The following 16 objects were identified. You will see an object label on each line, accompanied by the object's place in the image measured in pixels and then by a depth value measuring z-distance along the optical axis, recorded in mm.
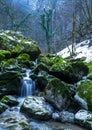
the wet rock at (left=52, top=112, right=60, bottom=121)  4509
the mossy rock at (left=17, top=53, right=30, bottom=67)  6862
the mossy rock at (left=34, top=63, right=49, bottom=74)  6073
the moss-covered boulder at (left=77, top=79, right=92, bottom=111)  4641
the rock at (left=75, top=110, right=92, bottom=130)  4162
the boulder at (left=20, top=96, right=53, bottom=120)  4450
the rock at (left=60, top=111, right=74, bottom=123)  4442
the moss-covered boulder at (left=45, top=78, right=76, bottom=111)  4804
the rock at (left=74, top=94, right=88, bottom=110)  4702
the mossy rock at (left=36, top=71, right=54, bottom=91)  5609
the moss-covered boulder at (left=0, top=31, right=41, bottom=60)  7555
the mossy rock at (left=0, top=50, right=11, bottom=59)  7115
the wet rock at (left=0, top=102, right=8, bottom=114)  4569
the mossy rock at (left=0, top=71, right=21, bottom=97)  5369
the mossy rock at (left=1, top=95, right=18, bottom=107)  4892
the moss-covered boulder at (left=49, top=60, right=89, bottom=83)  5804
